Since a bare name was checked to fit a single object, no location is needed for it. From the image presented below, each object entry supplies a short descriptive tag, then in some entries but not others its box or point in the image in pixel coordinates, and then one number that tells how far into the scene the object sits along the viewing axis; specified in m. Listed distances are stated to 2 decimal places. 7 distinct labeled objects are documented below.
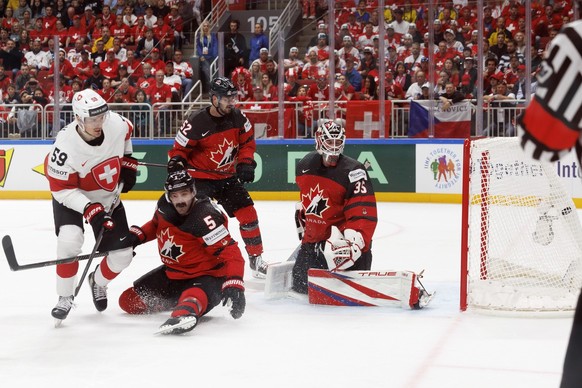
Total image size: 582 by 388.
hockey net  9.30
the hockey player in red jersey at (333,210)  9.67
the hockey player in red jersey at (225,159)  11.73
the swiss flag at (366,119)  20.97
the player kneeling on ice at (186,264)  8.67
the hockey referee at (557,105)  3.67
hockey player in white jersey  8.73
